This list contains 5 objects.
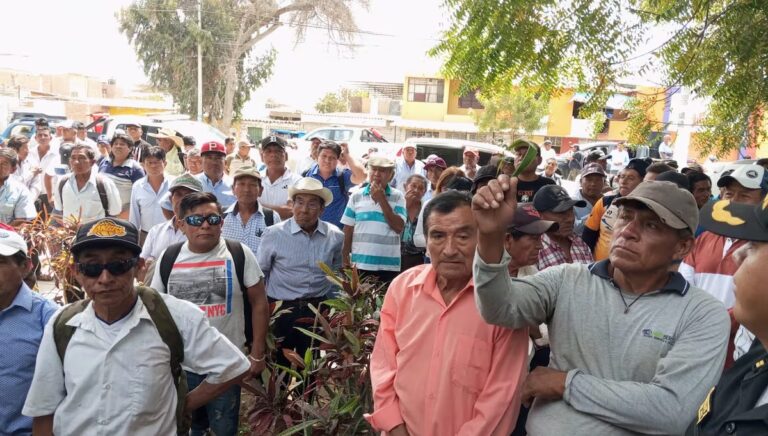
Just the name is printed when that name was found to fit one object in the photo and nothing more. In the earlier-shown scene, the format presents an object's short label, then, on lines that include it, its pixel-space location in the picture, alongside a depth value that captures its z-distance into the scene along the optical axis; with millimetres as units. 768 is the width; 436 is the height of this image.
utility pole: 26641
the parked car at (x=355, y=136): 20172
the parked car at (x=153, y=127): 16188
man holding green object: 5223
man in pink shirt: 2240
